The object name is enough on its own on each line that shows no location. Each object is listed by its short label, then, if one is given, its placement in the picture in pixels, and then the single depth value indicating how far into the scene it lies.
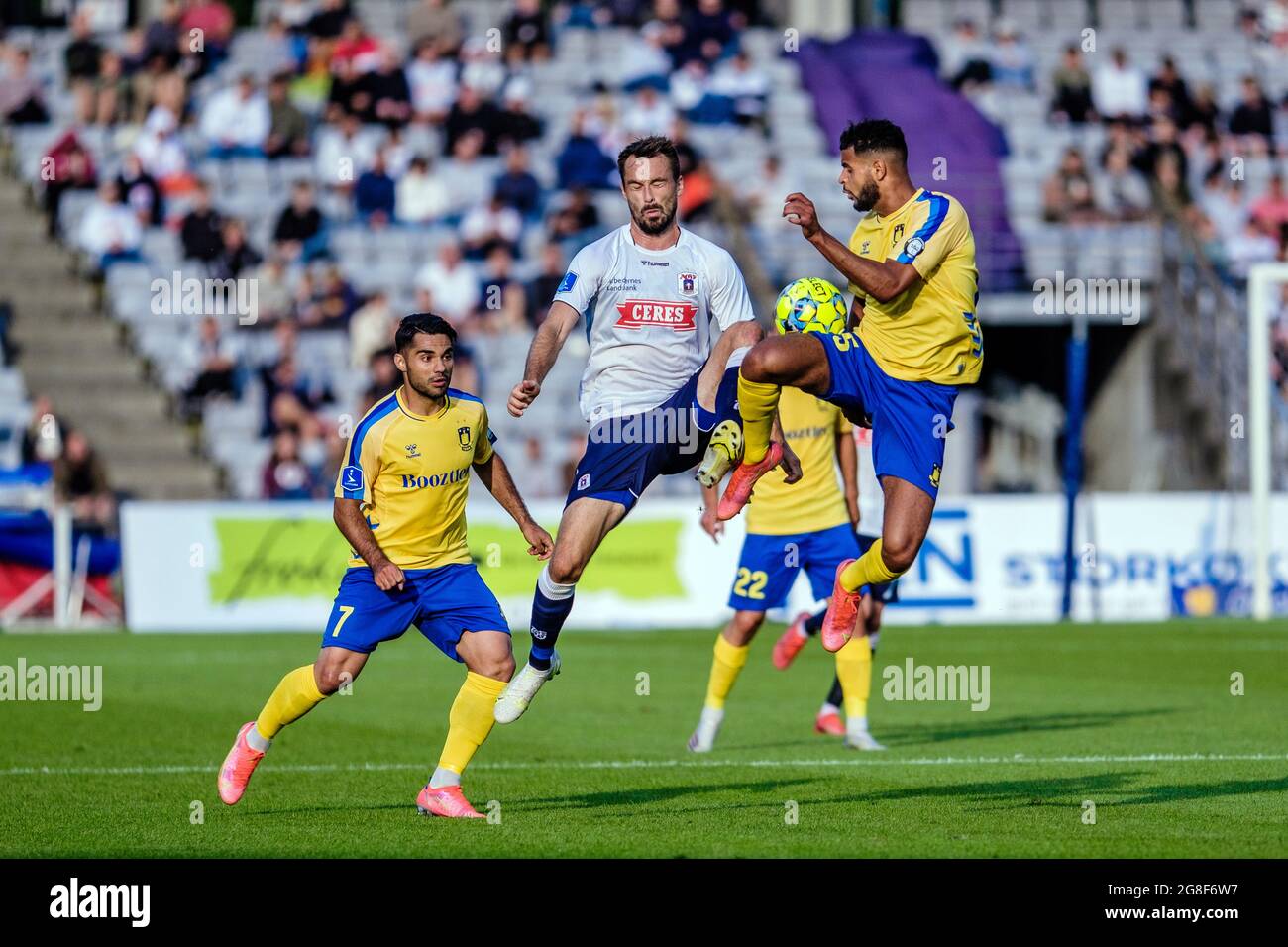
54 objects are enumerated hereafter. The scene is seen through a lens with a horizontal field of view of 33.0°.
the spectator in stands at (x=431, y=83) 28.62
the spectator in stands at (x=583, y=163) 27.09
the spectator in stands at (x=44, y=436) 23.58
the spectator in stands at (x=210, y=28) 29.38
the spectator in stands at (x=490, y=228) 26.55
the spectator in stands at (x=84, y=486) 23.31
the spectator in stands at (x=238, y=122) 28.00
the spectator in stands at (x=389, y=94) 28.00
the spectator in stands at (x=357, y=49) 28.77
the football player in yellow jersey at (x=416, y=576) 9.39
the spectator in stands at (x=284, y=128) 27.95
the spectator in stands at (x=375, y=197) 27.14
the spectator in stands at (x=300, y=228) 26.47
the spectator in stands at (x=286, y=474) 23.66
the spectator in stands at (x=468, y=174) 27.52
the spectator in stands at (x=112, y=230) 26.98
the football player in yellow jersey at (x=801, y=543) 12.50
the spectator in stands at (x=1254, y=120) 30.02
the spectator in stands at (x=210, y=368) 25.48
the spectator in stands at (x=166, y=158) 27.59
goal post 21.52
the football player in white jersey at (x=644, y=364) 9.81
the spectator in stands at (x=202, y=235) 26.22
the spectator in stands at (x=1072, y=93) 29.83
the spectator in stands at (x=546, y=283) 25.05
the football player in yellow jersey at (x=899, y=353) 9.46
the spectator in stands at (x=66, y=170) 27.83
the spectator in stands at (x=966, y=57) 30.25
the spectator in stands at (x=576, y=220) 25.95
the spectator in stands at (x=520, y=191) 26.91
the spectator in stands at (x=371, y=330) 25.02
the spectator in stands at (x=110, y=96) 28.38
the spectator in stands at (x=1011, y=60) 30.64
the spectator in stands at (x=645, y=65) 28.97
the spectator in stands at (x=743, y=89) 29.12
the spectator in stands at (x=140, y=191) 27.20
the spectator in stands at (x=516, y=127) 28.19
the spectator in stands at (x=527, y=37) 29.52
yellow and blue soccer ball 9.59
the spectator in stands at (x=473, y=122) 28.06
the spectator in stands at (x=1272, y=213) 28.23
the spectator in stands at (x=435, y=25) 29.45
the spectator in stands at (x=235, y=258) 25.94
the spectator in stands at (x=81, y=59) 29.25
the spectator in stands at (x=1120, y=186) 27.88
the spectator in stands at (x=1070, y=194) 27.25
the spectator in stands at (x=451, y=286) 25.62
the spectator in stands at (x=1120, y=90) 30.14
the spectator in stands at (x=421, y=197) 27.20
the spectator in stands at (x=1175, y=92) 30.09
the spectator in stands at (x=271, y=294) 25.83
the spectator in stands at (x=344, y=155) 27.58
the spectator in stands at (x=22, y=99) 28.72
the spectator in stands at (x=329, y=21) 29.53
